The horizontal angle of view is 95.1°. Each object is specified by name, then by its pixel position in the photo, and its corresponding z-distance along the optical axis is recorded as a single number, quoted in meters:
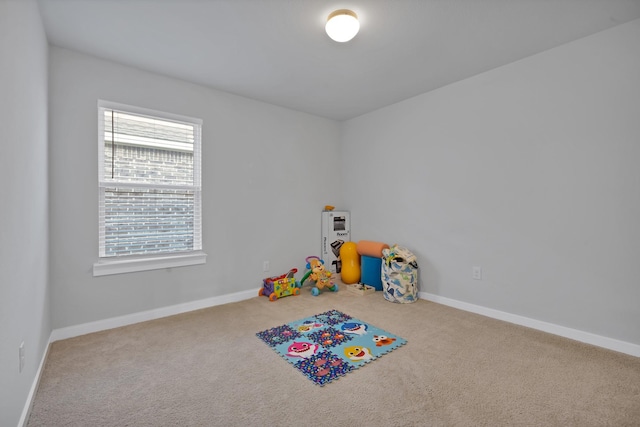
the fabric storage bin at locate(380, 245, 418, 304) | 3.39
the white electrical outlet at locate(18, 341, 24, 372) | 1.47
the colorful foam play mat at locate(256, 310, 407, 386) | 2.06
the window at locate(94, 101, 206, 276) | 2.77
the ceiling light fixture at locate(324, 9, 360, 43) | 2.04
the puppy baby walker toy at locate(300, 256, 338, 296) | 3.81
